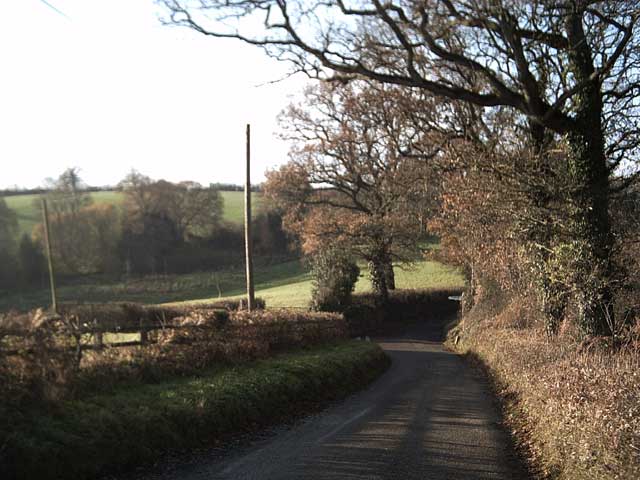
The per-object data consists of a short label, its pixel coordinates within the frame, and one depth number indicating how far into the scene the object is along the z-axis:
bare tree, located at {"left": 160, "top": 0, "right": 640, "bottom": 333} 12.41
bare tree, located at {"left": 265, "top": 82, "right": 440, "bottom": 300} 39.28
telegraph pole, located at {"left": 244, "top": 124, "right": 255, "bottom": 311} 28.31
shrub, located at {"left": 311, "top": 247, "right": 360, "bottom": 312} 37.62
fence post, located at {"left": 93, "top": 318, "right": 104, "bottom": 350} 11.10
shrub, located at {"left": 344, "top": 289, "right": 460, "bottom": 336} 41.91
